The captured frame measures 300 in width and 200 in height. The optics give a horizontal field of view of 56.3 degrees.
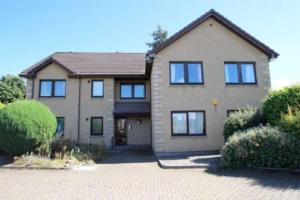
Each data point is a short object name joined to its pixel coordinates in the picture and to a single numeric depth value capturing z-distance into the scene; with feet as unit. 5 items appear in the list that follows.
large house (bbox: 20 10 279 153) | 54.19
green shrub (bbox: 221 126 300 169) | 35.45
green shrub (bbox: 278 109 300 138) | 36.41
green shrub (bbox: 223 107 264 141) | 46.83
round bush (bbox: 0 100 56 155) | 45.24
